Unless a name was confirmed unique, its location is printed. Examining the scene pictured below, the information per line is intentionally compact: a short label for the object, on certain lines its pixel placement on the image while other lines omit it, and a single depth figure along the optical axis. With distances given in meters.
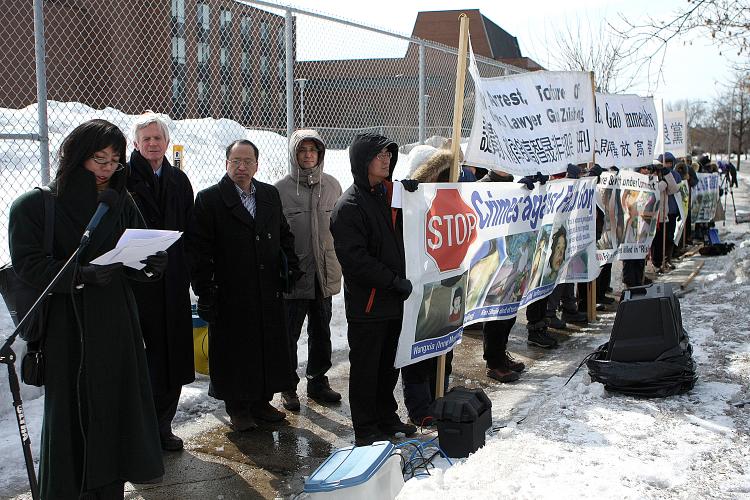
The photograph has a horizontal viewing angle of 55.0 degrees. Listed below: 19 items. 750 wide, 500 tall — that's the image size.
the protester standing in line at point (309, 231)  5.48
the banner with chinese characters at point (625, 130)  9.04
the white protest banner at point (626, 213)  8.62
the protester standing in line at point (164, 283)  4.38
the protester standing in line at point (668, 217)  11.52
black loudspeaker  5.08
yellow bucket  5.34
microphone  2.98
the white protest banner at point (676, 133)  15.06
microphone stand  2.81
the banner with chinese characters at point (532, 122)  5.75
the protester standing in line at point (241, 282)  4.82
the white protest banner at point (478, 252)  4.83
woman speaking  3.16
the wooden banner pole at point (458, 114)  5.01
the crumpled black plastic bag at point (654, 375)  4.91
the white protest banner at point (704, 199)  14.66
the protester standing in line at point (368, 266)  4.54
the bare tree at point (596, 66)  20.53
